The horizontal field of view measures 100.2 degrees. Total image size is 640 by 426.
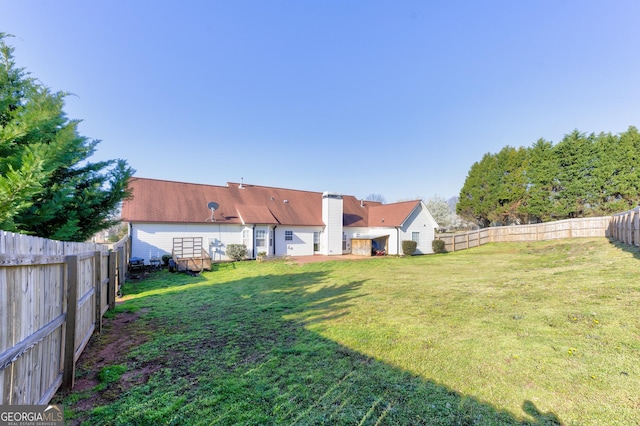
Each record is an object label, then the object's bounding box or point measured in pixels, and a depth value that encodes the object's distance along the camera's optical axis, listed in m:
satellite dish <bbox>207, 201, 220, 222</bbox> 19.33
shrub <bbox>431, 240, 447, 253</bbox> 23.73
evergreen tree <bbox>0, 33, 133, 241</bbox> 3.69
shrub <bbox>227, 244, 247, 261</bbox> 18.53
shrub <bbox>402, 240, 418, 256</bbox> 22.16
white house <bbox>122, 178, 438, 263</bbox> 17.25
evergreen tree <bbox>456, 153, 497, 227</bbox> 34.00
